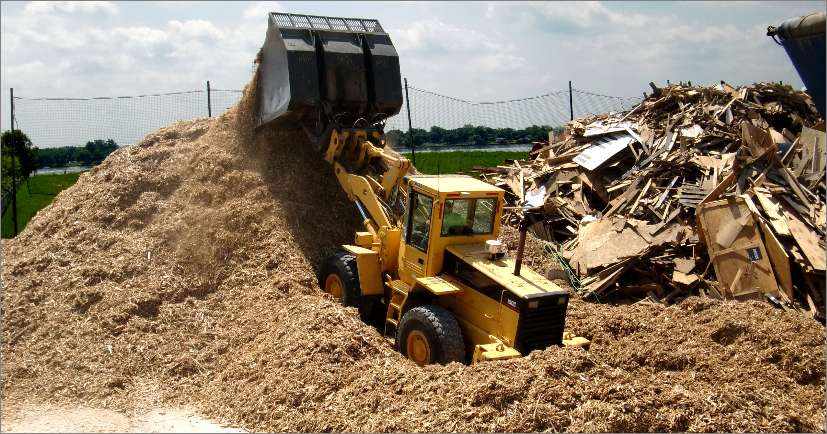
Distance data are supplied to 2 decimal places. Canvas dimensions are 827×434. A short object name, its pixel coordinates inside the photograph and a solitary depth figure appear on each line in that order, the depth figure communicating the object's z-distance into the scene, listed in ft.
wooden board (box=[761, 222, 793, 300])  33.81
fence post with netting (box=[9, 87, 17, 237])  48.32
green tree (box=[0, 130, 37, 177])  64.75
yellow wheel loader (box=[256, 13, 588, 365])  26.73
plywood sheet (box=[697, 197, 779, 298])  34.24
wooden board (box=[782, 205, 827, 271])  33.86
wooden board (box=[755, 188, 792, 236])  34.94
